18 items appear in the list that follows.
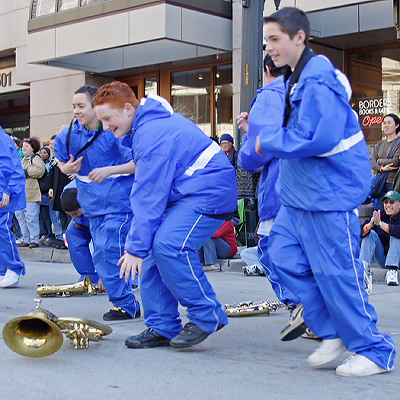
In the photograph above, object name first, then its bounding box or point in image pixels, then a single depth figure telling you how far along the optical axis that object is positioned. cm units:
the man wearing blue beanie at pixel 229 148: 1162
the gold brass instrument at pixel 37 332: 441
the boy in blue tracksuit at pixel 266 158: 498
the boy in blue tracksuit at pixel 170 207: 461
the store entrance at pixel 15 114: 2274
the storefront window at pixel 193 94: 1767
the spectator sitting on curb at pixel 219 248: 1063
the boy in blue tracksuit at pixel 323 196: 390
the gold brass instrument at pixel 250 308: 632
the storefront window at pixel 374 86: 1479
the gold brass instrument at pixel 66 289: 758
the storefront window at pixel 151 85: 1881
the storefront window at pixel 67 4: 1684
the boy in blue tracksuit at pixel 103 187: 612
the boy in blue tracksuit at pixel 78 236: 722
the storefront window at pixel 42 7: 1743
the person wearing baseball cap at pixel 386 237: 897
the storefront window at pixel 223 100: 1706
